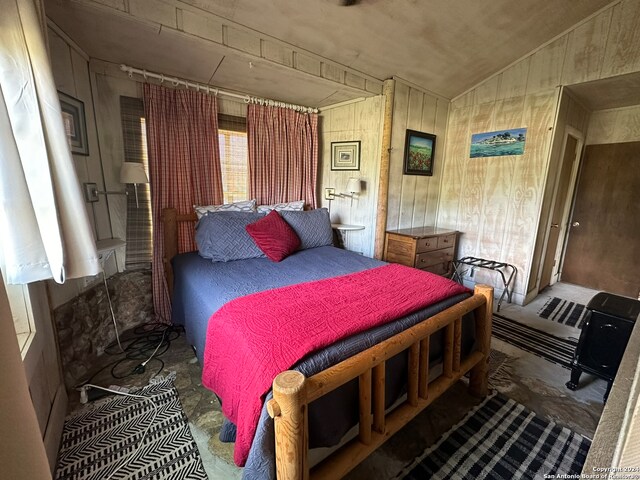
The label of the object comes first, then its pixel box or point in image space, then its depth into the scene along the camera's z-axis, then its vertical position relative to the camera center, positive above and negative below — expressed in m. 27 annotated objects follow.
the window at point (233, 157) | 2.79 +0.27
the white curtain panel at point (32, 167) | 1.05 +0.05
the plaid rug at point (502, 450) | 1.32 -1.28
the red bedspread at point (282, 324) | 1.04 -0.61
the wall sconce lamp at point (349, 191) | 3.04 -0.04
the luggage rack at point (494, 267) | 3.08 -0.87
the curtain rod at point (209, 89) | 2.20 +0.85
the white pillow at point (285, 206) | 2.90 -0.22
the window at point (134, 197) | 2.33 -0.12
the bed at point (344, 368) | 0.90 -0.76
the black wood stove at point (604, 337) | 1.67 -0.87
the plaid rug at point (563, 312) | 2.80 -1.25
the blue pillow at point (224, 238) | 2.24 -0.43
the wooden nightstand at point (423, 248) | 3.01 -0.66
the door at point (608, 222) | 3.21 -0.35
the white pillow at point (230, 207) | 2.58 -0.22
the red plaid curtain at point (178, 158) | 2.37 +0.22
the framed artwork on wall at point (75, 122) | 1.82 +0.39
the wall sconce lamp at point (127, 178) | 2.04 +0.03
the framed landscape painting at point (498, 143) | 3.01 +0.52
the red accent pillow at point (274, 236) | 2.31 -0.42
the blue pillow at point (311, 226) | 2.66 -0.38
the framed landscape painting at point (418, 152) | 3.20 +0.41
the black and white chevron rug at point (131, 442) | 1.30 -1.30
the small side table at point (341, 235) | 3.41 -0.59
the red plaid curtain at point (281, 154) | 2.93 +0.34
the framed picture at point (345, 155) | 3.24 +0.36
